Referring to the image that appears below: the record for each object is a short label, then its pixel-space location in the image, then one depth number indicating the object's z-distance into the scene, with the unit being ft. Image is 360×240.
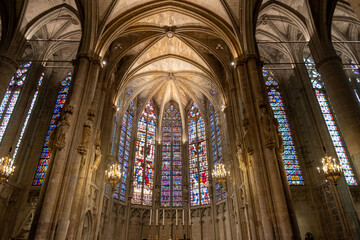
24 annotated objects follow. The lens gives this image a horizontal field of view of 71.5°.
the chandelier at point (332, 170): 37.60
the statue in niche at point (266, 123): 33.87
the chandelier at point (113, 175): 51.08
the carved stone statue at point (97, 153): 43.73
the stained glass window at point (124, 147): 65.31
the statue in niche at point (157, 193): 67.27
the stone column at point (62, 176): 28.97
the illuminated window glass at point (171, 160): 69.92
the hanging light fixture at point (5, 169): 38.00
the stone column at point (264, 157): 30.01
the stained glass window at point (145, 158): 68.64
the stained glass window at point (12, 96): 51.61
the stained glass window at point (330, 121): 50.06
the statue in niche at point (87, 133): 34.83
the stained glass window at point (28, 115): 51.20
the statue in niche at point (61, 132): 32.50
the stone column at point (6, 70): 39.34
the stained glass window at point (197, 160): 68.44
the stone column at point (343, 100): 33.55
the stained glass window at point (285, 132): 53.62
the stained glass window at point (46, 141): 51.93
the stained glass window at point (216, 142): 64.15
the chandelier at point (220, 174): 55.42
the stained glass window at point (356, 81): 58.17
